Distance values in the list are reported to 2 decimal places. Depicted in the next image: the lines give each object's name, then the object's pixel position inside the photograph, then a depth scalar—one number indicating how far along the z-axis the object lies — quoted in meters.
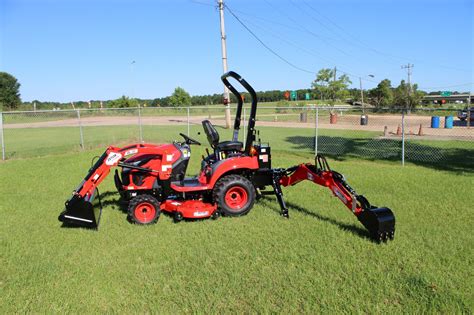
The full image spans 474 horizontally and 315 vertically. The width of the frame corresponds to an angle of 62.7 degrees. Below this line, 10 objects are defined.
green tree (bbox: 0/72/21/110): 74.25
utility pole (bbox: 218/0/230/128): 25.28
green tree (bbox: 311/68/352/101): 57.22
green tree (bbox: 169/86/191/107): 72.25
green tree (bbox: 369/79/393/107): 60.16
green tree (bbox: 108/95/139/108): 61.81
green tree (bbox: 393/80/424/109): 57.31
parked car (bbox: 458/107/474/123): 32.42
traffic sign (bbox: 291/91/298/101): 75.41
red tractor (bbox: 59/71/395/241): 5.67
